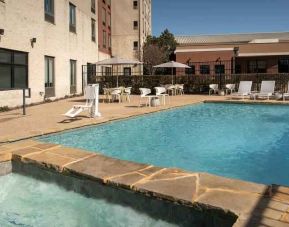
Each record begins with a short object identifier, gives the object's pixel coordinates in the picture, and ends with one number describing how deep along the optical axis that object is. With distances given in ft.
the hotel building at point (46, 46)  33.81
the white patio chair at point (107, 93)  40.43
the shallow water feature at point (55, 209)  9.20
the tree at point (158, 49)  100.79
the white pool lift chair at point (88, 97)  23.79
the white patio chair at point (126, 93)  40.72
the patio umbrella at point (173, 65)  52.19
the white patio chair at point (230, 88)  49.82
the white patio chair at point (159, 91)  37.76
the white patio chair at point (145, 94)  34.66
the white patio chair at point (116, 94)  39.40
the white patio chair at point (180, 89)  51.88
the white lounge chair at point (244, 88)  43.03
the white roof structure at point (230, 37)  138.73
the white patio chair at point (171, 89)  50.50
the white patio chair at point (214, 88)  50.52
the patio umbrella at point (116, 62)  40.27
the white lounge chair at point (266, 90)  41.26
